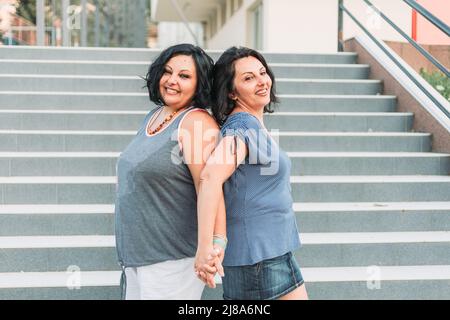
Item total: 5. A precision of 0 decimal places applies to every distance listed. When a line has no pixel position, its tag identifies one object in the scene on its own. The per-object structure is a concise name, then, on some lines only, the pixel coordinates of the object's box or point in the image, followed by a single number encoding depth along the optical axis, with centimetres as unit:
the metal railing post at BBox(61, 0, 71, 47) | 935
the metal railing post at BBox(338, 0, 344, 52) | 669
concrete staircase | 322
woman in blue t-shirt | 176
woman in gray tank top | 177
